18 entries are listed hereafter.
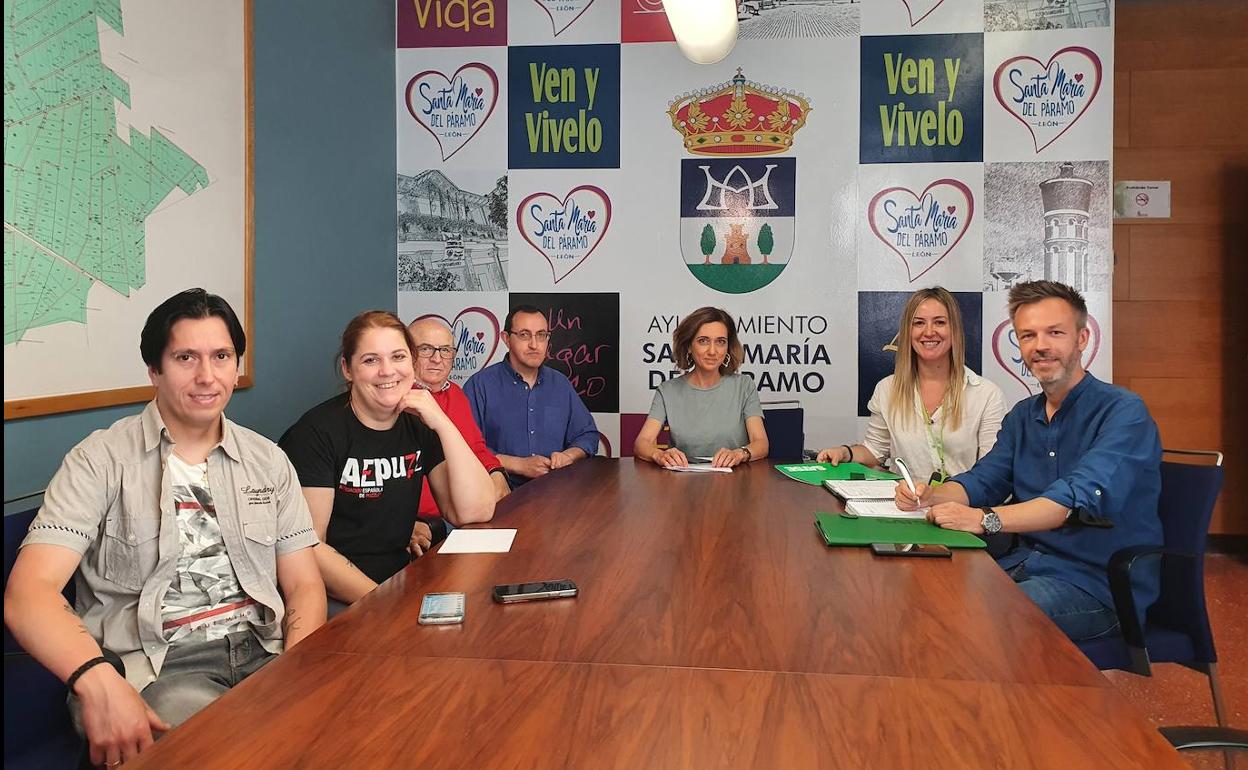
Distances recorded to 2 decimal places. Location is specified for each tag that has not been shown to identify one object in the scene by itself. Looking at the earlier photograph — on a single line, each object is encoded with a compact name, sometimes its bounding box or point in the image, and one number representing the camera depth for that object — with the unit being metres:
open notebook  2.28
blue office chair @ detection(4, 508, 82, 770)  1.54
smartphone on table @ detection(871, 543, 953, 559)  1.90
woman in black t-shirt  2.26
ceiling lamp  2.49
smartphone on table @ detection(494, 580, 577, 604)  1.59
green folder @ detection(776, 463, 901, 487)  2.92
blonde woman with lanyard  3.32
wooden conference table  1.03
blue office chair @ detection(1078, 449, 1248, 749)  2.11
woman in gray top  3.73
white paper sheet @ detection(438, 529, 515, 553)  1.99
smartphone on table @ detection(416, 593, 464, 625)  1.47
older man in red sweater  3.38
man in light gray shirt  1.63
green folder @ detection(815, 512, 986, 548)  1.99
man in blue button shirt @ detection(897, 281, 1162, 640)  2.19
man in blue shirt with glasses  3.97
